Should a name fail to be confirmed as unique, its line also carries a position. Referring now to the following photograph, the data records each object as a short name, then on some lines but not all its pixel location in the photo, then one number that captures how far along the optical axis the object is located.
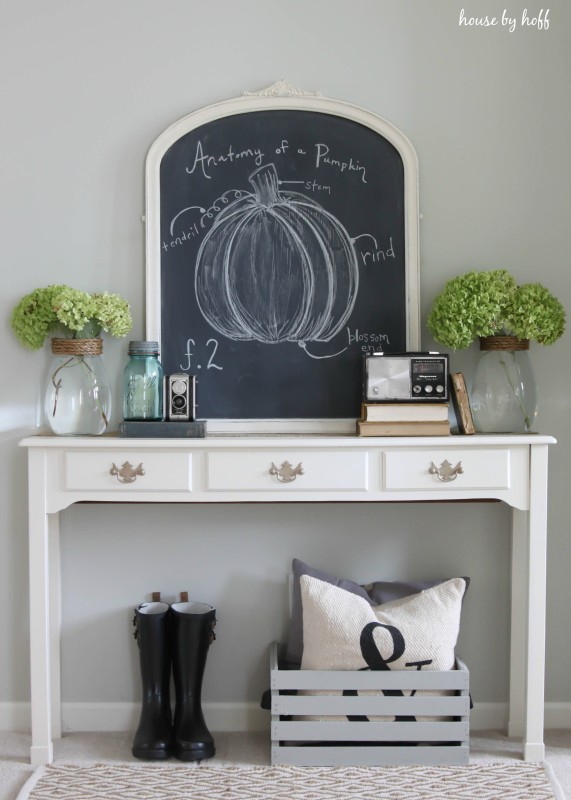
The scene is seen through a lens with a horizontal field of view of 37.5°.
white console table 2.26
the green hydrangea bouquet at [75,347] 2.39
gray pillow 2.44
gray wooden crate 2.24
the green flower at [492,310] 2.36
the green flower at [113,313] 2.38
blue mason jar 2.42
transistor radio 2.34
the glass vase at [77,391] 2.43
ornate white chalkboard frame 2.50
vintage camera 2.34
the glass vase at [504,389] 2.45
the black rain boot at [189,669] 2.37
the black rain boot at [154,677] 2.37
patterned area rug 2.13
